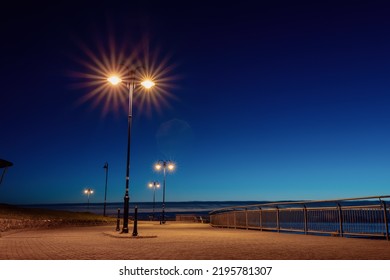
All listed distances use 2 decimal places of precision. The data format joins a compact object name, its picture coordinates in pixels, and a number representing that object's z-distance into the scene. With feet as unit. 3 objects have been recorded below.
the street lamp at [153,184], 229.82
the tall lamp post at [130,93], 58.75
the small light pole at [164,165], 170.50
